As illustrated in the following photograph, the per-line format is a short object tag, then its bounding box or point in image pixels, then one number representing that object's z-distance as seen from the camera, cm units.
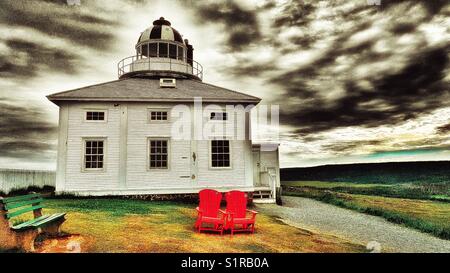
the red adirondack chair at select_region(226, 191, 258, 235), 707
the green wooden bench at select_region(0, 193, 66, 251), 500
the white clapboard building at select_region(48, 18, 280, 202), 1136
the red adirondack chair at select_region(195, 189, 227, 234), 727
